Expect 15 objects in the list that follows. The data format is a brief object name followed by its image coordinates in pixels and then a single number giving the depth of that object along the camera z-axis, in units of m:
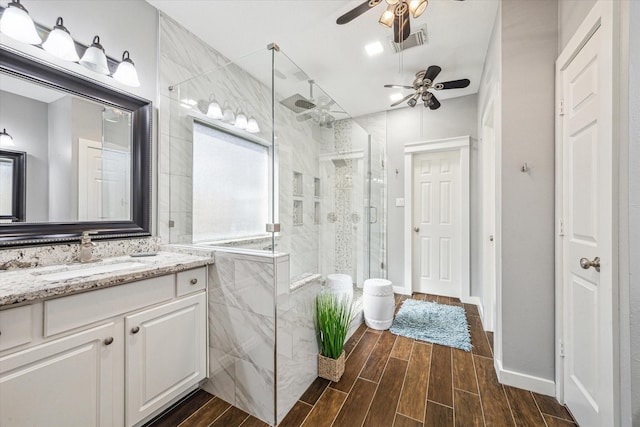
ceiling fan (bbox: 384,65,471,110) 2.34
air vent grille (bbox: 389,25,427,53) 2.10
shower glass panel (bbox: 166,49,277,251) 1.88
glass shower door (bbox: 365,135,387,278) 3.24
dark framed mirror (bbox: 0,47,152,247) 1.35
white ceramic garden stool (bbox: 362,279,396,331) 2.54
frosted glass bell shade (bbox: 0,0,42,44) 1.25
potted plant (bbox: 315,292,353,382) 1.79
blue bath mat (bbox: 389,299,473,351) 2.35
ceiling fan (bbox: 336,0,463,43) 1.45
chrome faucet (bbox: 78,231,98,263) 1.48
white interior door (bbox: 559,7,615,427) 1.10
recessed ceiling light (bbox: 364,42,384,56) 2.29
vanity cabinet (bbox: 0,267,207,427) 0.96
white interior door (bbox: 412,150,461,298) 3.46
